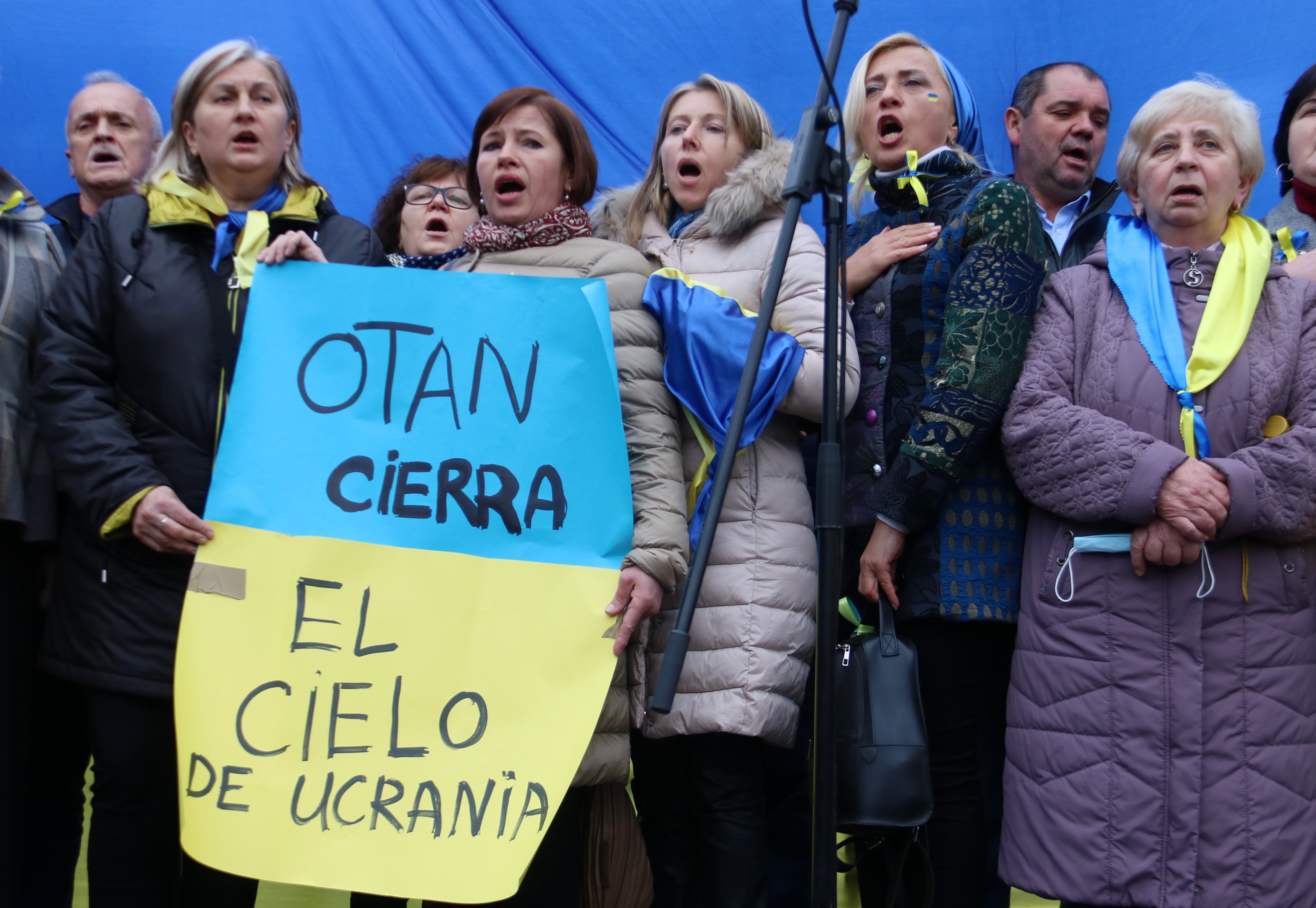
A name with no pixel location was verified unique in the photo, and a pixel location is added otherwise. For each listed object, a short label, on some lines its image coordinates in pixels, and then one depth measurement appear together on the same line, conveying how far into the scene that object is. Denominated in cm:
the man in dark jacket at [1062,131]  353
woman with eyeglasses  349
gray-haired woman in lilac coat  220
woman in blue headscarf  243
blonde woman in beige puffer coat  241
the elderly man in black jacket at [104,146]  337
